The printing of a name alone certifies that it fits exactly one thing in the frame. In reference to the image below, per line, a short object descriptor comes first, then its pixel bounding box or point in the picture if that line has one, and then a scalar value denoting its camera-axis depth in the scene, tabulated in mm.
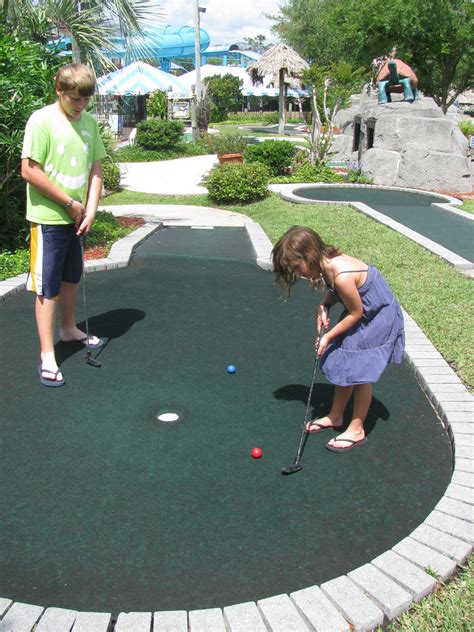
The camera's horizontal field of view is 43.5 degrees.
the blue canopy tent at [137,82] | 23750
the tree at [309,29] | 36188
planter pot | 14398
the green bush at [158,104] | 24062
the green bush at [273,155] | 13844
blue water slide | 45406
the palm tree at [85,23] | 8258
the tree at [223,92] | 38469
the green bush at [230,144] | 15680
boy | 3416
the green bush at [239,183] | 10672
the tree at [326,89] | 14455
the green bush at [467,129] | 17981
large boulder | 13047
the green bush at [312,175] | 13227
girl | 2740
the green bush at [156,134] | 20125
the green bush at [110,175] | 12469
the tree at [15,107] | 6059
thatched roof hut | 27562
